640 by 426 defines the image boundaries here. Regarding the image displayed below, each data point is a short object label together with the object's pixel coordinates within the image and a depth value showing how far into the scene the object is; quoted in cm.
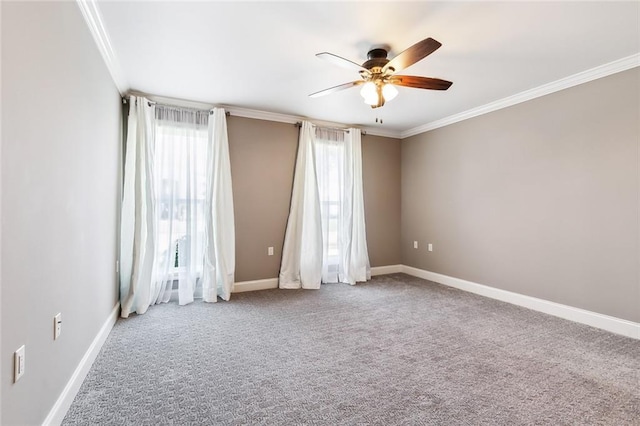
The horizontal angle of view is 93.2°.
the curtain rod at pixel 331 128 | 446
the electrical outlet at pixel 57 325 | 155
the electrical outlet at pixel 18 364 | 118
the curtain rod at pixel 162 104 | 343
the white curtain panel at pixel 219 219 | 375
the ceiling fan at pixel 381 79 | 234
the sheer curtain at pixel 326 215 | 439
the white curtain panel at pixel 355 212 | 469
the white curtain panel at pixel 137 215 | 324
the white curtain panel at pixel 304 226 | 436
